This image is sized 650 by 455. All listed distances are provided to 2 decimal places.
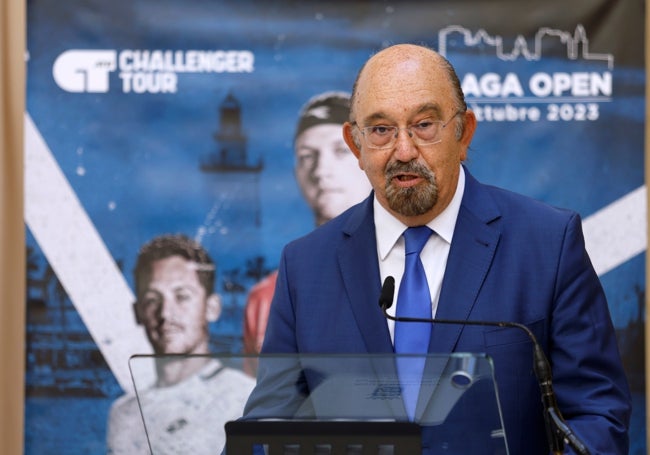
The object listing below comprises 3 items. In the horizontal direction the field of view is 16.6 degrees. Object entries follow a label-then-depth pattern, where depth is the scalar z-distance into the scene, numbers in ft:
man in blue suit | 9.67
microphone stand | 8.75
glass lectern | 8.57
